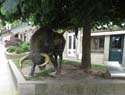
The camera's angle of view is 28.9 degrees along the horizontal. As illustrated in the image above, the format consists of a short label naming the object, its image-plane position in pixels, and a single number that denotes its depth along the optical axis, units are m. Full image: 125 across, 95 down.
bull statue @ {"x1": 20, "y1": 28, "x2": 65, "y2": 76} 7.03
